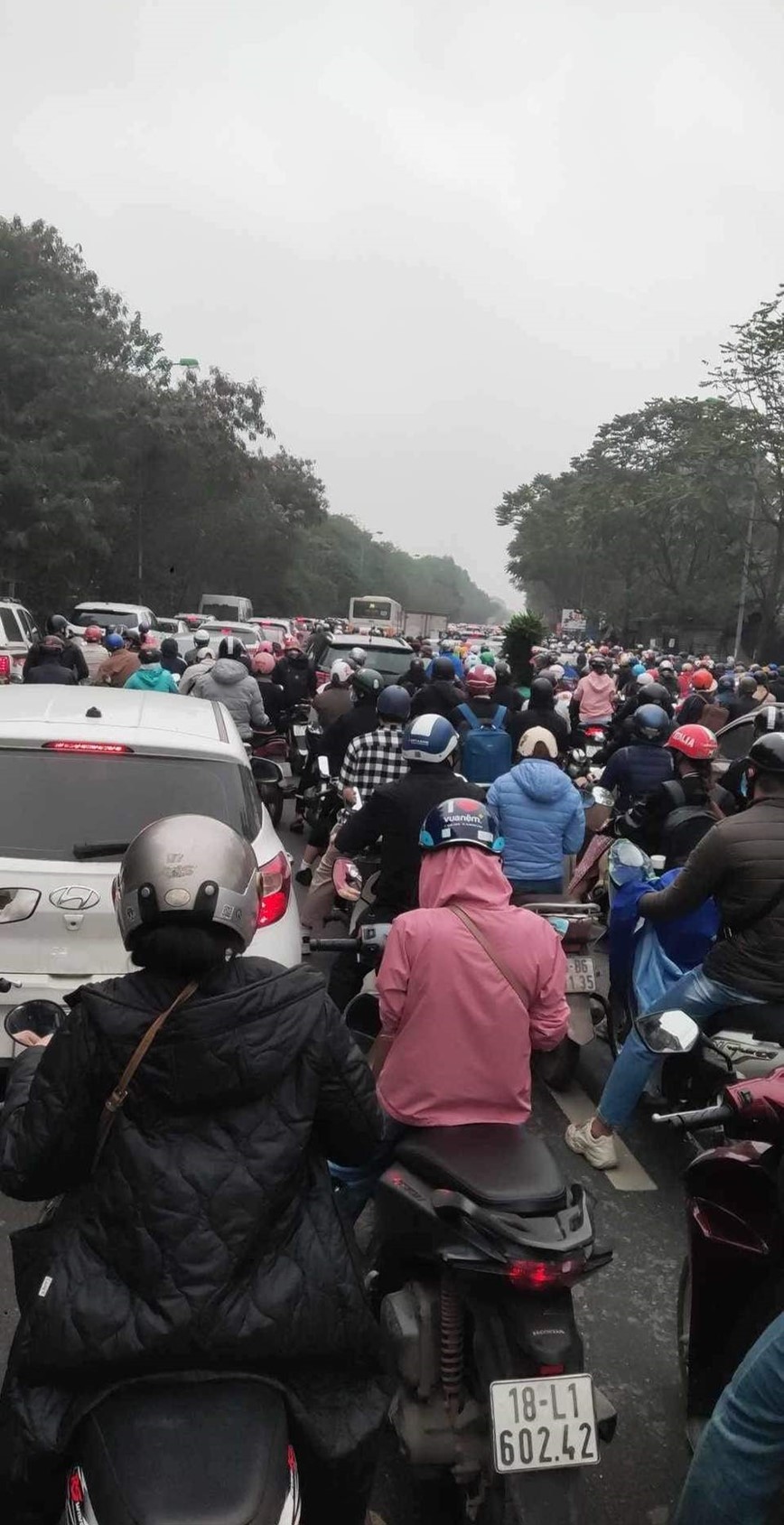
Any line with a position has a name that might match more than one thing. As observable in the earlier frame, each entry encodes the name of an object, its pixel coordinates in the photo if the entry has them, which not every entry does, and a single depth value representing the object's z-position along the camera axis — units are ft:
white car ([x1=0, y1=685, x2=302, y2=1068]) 13.65
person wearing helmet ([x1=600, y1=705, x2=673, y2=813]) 24.54
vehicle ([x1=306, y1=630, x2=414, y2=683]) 46.65
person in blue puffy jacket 19.90
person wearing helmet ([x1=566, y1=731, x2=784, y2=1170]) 13.28
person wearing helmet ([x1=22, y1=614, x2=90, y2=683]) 35.86
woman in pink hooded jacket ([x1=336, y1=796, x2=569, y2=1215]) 9.48
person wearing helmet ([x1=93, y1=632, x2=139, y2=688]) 36.58
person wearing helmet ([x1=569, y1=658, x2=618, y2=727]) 49.16
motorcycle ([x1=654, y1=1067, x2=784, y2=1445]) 8.47
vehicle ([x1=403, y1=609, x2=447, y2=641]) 200.54
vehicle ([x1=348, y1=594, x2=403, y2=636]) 161.07
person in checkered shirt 22.80
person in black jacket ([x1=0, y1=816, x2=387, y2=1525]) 6.26
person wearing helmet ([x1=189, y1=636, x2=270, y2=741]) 34.58
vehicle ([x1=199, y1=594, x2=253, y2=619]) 128.36
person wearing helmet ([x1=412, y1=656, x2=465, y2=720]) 29.27
